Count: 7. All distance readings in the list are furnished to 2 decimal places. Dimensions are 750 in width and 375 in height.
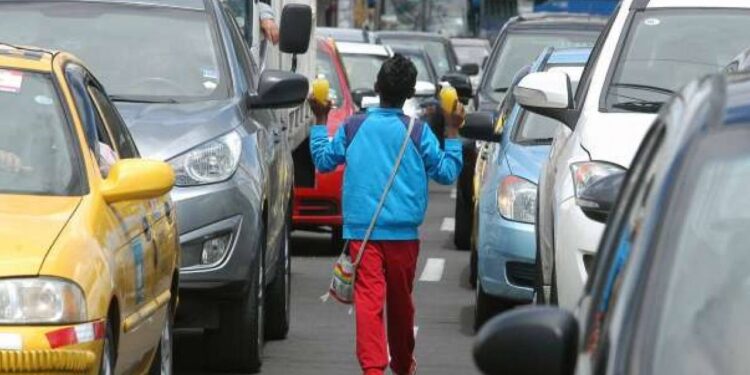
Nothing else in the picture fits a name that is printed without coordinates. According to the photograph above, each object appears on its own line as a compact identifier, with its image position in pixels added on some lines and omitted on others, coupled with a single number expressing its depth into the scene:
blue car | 23.28
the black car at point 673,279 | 8.10
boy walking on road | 18.76
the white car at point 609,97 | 16.90
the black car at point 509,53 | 35.74
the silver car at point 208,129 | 20.02
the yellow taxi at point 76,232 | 13.04
